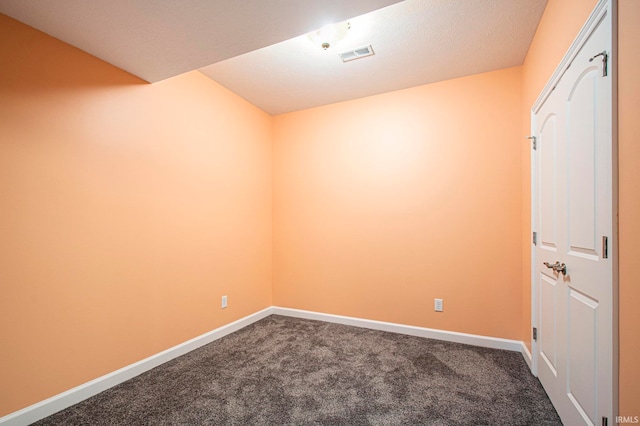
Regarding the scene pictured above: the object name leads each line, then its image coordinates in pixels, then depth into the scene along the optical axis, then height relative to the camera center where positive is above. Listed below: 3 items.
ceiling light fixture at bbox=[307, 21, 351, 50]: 2.09 +1.38
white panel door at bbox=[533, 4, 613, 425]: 1.19 -0.16
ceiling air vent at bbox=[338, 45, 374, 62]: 2.38 +1.40
